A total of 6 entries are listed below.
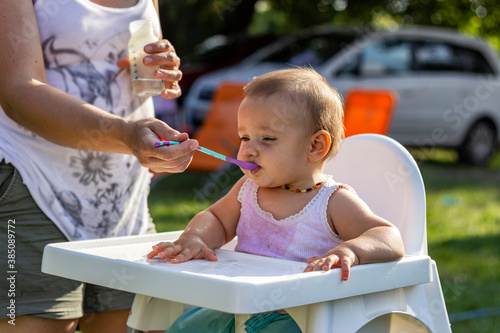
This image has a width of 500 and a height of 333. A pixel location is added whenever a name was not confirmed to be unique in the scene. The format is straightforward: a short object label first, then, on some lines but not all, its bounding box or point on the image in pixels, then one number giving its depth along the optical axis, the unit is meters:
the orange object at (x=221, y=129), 5.88
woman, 1.57
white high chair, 1.40
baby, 1.61
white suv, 8.29
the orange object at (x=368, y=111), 5.75
